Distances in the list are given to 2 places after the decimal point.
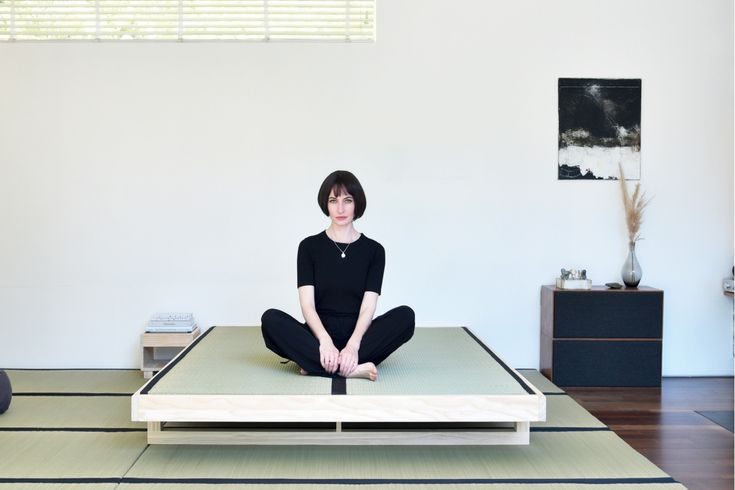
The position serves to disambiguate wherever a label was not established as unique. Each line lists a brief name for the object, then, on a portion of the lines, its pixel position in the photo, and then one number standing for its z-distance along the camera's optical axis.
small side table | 4.32
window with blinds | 4.56
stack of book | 4.37
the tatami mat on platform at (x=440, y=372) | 2.84
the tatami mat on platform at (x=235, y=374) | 2.82
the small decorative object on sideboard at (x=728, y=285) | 4.56
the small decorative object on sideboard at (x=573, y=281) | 4.38
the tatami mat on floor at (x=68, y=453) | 2.67
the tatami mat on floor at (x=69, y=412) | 3.30
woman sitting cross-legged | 3.04
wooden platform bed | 2.74
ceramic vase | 4.44
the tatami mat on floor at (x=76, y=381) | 4.00
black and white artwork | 4.60
